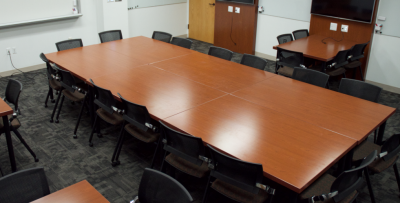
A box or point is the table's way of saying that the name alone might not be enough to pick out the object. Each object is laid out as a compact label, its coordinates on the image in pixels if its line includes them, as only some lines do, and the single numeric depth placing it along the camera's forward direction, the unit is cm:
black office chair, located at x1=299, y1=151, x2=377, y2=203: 254
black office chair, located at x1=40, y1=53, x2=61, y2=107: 469
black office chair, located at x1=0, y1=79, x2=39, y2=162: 365
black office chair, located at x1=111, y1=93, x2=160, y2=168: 337
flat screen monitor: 570
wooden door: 862
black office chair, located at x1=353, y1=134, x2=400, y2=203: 298
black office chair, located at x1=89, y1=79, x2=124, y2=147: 372
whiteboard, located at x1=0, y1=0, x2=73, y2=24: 603
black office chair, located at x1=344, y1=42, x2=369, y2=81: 544
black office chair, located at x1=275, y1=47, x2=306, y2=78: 518
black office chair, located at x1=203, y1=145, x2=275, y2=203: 253
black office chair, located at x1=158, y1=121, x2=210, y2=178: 285
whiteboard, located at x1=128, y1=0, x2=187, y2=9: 790
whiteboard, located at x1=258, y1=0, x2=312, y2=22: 666
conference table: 272
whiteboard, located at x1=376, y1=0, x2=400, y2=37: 551
